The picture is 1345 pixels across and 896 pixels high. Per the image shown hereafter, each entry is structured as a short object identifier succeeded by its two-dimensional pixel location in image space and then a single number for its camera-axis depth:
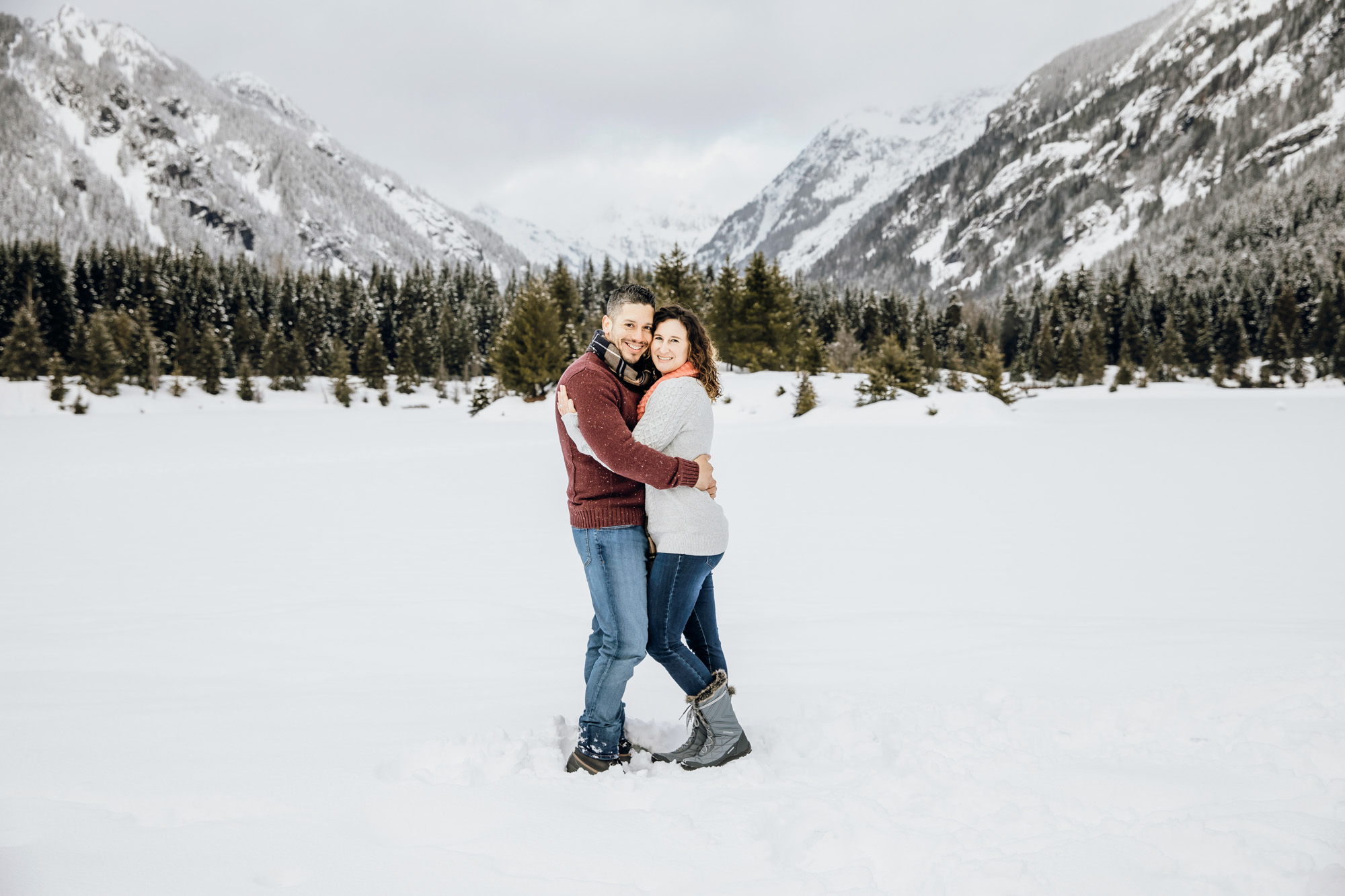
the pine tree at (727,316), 36.16
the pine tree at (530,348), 35.03
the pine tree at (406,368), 49.03
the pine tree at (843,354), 40.23
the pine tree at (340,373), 44.12
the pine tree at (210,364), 44.00
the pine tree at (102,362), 38.78
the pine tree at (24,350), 38.75
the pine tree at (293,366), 47.59
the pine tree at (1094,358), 55.59
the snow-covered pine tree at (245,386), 43.22
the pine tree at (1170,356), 55.56
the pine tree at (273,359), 47.38
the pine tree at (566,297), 45.00
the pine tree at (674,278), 36.34
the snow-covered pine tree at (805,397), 27.22
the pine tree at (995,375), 31.36
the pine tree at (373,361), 48.22
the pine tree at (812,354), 30.38
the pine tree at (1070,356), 57.22
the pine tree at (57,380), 36.59
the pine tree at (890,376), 26.86
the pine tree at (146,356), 41.78
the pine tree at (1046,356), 60.06
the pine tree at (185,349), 45.22
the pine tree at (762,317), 35.31
